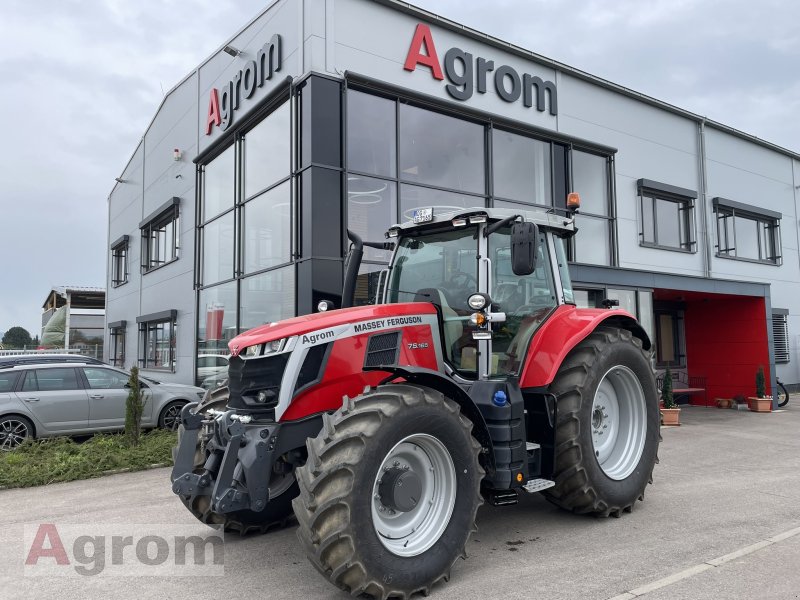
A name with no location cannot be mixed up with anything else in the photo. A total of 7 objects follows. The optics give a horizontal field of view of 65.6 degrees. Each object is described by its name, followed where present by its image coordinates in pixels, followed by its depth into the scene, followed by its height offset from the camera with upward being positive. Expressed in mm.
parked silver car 9477 -900
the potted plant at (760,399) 13875 -1406
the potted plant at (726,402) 14797 -1574
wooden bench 15383 -1206
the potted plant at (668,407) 11758 -1342
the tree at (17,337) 74100 +1055
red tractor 3588 -495
